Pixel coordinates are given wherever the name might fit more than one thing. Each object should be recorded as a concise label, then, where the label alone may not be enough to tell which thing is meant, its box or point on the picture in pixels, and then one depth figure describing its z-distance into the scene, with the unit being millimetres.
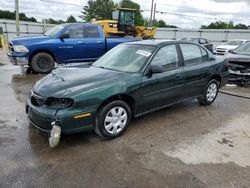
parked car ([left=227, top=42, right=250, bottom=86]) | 7598
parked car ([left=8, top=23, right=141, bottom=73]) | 8148
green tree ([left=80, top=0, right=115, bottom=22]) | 62562
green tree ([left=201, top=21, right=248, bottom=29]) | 71894
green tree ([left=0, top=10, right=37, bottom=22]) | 65062
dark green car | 3248
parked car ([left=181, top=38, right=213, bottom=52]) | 18800
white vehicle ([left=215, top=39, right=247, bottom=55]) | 16528
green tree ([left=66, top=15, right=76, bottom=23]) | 69888
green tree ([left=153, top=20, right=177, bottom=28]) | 80150
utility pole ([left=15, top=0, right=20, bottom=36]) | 18762
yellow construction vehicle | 14228
